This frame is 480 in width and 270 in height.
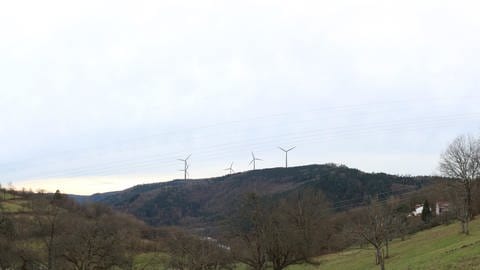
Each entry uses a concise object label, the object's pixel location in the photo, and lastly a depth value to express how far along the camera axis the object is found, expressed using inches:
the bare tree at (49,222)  2849.4
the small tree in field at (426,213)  4004.2
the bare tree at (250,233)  2010.3
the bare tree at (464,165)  2906.0
